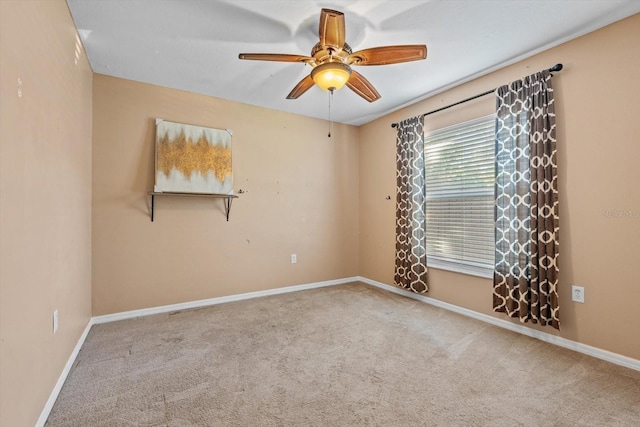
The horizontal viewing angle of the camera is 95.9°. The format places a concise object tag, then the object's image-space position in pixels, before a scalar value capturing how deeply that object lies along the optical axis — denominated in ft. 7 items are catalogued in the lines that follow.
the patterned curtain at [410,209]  11.46
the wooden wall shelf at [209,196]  9.88
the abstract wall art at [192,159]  10.12
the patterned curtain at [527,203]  7.69
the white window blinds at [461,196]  9.52
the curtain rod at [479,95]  7.64
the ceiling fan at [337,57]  6.06
